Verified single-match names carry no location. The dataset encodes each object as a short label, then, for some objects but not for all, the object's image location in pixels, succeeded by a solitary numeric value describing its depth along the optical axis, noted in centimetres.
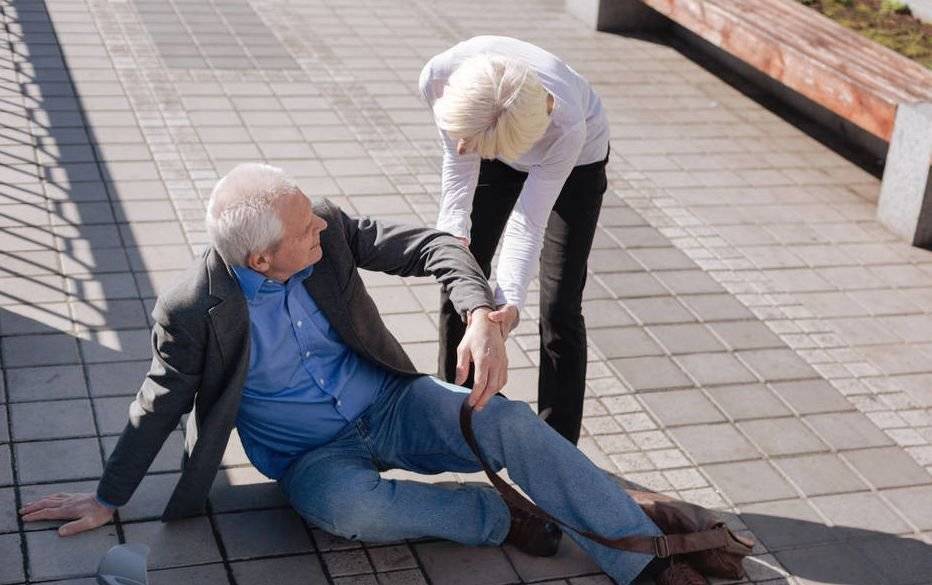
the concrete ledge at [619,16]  1013
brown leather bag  360
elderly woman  344
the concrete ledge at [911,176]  654
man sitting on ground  341
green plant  877
